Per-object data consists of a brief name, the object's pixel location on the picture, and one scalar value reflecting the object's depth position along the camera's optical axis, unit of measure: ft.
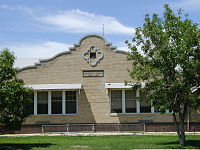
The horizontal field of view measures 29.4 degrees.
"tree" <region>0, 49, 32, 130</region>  69.87
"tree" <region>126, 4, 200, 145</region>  66.44
